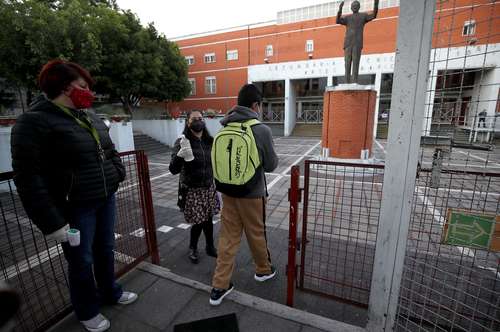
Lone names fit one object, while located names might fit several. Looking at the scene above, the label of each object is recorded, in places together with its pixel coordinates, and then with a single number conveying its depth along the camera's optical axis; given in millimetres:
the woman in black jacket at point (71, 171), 1371
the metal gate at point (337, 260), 2108
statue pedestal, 7082
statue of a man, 7391
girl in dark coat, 2438
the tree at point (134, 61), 12805
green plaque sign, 1336
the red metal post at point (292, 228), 1790
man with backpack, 1870
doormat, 1810
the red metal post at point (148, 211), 2371
